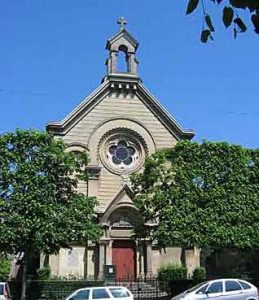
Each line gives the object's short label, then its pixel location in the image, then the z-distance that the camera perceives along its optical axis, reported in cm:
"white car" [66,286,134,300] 2269
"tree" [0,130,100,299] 2812
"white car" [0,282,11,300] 2481
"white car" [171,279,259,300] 2314
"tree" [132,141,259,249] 3025
